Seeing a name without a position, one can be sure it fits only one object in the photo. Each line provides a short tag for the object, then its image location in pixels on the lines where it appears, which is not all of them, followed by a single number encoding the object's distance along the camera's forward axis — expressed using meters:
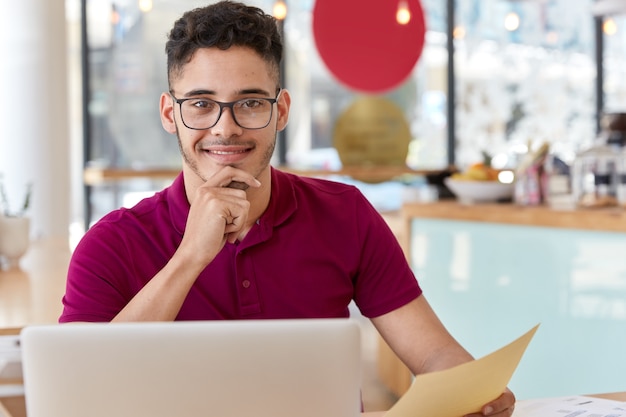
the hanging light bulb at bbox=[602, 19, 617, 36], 7.91
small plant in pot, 2.89
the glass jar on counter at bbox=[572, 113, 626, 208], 3.18
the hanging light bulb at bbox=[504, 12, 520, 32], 7.65
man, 1.57
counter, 2.97
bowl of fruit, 3.72
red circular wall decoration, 6.16
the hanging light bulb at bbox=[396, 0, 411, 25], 6.28
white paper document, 1.38
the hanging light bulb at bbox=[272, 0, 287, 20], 7.04
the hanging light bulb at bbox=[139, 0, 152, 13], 6.68
